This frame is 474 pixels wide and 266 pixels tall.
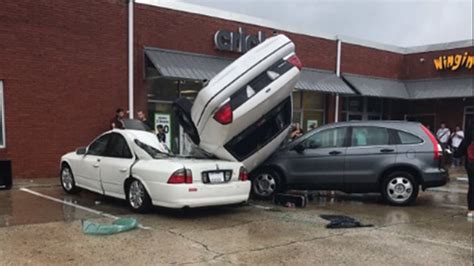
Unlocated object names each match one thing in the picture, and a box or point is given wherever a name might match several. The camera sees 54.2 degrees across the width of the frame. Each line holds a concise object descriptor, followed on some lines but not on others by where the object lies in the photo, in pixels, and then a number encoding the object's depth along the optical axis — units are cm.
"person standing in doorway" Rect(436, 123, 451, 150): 1925
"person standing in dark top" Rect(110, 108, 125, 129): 1302
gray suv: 916
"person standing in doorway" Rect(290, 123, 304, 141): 1393
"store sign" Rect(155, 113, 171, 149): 1466
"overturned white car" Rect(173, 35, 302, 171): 800
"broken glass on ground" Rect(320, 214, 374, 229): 718
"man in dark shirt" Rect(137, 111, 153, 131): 1301
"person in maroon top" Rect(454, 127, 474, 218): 815
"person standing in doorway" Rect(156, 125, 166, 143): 1361
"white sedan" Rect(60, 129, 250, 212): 725
